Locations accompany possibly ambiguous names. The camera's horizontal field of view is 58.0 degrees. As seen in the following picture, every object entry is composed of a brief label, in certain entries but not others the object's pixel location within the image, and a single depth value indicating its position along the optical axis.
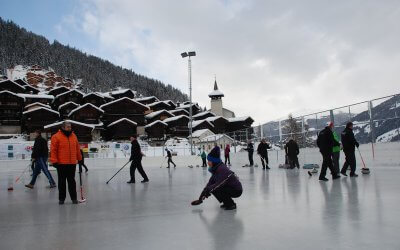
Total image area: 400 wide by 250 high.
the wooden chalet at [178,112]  78.75
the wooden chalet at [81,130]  52.53
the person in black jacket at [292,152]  16.00
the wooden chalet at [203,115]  77.30
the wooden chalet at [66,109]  63.28
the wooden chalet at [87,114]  58.81
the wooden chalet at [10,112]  57.00
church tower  93.06
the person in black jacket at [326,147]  9.63
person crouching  5.54
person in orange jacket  6.65
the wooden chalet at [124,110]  63.47
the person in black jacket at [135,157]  11.42
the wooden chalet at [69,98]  68.00
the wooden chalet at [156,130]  62.75
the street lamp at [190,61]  29.76
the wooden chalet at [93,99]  68.69
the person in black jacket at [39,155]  10.28
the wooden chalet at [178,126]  66.06
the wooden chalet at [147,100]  84.50
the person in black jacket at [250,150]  20.09
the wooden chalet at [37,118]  55.16
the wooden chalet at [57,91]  74.69
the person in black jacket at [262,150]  17.61
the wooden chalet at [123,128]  58.36
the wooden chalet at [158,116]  70.88
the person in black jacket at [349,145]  10.34
